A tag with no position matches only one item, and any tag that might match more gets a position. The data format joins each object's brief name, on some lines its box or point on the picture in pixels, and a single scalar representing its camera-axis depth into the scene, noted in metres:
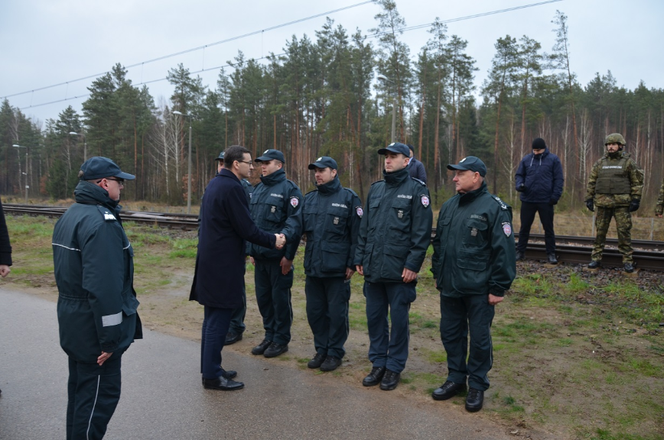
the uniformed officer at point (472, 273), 3.95
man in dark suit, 4.41
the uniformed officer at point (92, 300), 2.99
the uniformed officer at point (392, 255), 4.39
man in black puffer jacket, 8.85
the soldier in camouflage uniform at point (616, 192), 7.96
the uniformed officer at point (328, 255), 4.91
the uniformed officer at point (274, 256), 5.29
